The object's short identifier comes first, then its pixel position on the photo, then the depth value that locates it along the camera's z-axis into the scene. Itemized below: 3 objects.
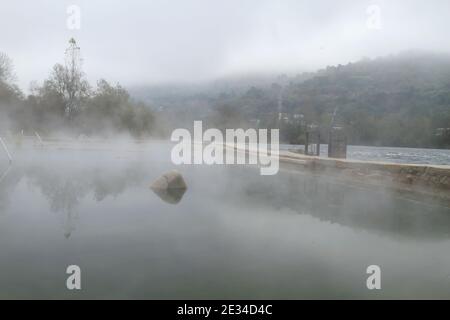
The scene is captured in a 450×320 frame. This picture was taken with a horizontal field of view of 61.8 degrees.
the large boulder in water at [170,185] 7.70
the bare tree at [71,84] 35.81
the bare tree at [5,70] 32.22
